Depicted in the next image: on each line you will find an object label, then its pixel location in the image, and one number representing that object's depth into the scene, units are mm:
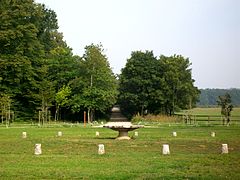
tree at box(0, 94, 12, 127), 54891
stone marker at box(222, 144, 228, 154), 20339
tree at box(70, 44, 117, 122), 65875
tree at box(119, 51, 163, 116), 73688
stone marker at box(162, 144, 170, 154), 19986
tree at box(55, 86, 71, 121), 66625
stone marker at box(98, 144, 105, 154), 19969
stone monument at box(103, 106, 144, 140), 30625
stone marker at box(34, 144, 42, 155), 20116
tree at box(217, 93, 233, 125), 55219
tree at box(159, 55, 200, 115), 73562
